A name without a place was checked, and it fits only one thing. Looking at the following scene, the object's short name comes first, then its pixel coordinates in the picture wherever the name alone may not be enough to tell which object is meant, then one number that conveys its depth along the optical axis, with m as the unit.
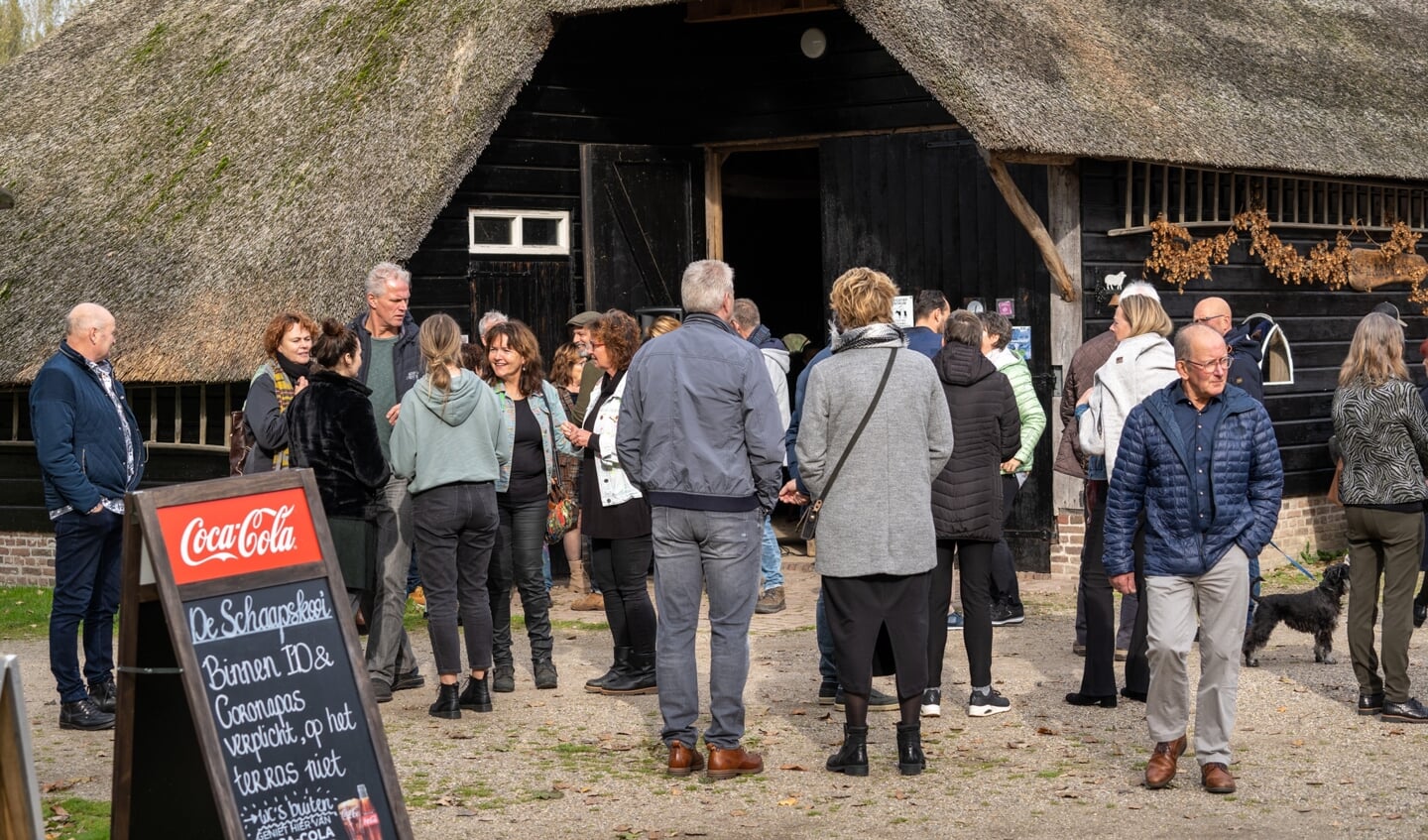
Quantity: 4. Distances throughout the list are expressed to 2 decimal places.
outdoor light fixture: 13.19
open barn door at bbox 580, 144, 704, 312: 13.12
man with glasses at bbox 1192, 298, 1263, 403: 10.55
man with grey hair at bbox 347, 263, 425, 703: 8.70
